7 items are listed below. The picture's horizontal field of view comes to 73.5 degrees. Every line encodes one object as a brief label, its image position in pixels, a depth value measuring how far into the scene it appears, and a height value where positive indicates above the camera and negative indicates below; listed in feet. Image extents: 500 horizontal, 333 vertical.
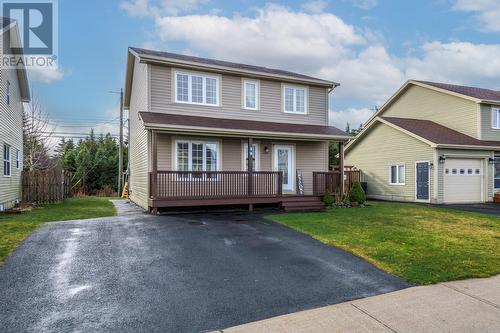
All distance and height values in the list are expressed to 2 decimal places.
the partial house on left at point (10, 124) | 42.05 +6.45
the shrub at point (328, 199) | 46.11 -4.22
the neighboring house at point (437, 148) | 58.70 +3.76
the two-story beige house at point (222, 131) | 41.52 +4.85
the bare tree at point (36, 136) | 75.77 +7.89
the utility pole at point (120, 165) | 79.82 +0.76
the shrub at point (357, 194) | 49.29 -3.79
